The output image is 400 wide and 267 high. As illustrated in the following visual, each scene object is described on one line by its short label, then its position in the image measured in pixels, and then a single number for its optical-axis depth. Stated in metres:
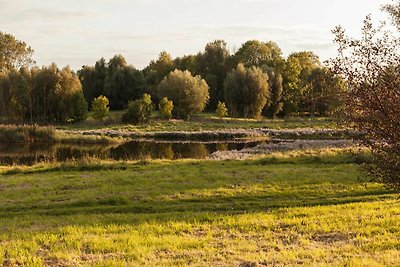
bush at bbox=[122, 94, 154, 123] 67.62
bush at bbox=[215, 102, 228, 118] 76.12
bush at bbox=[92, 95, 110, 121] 65.46
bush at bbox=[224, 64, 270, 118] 83.38
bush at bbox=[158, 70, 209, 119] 77.44
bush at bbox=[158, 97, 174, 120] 70.94
